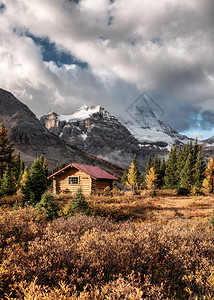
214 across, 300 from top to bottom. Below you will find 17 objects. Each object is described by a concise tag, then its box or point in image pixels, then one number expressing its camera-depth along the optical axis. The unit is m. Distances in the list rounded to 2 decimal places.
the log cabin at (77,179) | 27.14
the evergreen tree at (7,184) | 25.56
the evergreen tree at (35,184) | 20.48
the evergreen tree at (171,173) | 60.72
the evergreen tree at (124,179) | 88.22
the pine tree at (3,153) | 35.38
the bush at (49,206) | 11.80
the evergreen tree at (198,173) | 49.72
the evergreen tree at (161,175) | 69.24
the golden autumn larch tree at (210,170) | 43.62
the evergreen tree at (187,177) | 49.41
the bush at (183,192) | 38.14
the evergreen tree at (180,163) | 60.04
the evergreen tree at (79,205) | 12.50
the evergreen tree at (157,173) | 68.45
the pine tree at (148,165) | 76.60
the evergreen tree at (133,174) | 56.00
